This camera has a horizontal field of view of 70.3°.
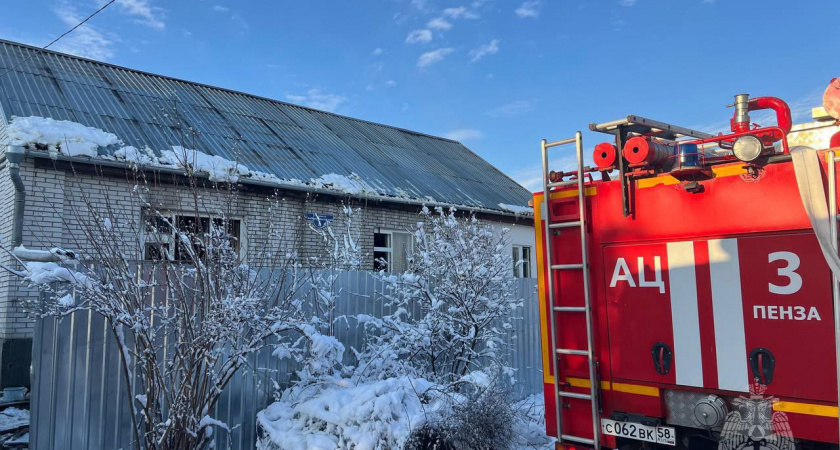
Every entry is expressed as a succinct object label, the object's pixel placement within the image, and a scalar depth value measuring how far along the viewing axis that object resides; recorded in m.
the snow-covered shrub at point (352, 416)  4.89
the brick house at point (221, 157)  8.12
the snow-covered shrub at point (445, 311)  6.76
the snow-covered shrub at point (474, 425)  5.14
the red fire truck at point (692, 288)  3.11
